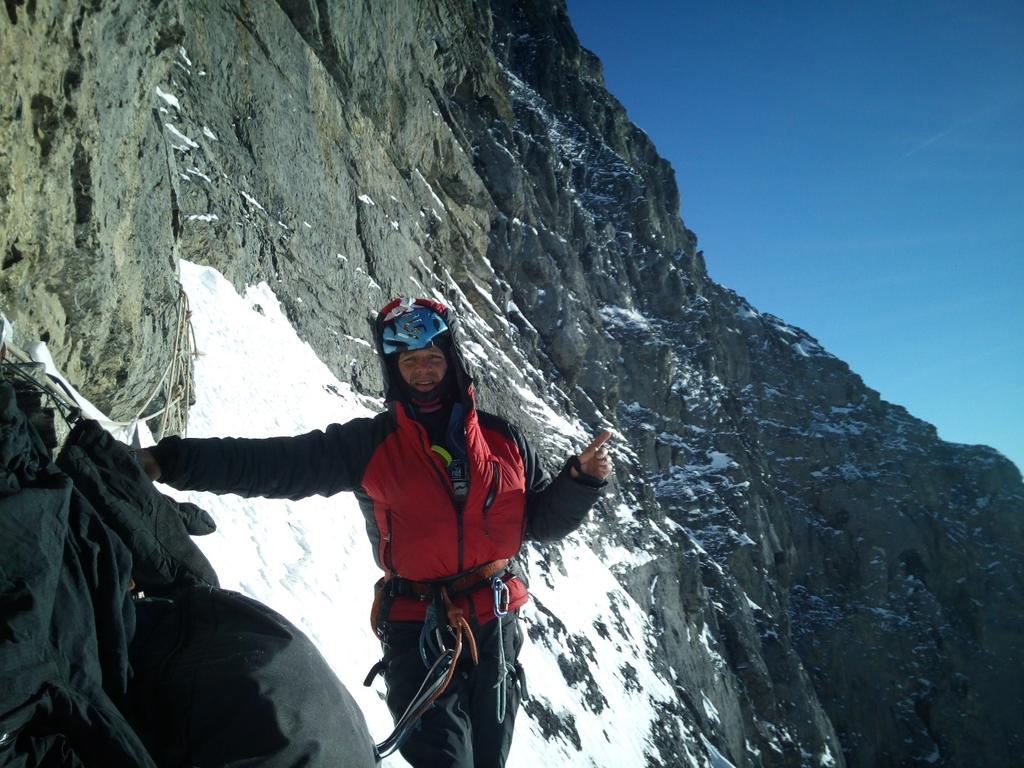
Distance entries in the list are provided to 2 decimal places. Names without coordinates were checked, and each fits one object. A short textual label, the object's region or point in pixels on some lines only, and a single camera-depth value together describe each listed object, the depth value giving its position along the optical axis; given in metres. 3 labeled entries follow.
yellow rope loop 5.60
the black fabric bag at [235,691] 1.63
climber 3.16
